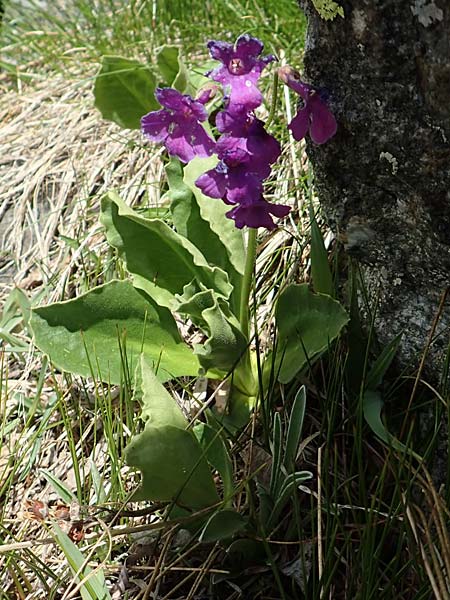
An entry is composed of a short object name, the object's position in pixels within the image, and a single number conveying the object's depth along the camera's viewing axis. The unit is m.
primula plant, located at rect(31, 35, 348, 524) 0.24
